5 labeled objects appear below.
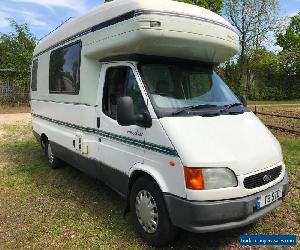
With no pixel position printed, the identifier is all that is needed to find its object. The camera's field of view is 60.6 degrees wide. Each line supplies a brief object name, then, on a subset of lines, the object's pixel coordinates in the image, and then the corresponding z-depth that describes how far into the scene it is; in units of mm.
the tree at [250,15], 30418
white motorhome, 2813
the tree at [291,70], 25904
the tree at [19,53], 18066
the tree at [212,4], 25386
